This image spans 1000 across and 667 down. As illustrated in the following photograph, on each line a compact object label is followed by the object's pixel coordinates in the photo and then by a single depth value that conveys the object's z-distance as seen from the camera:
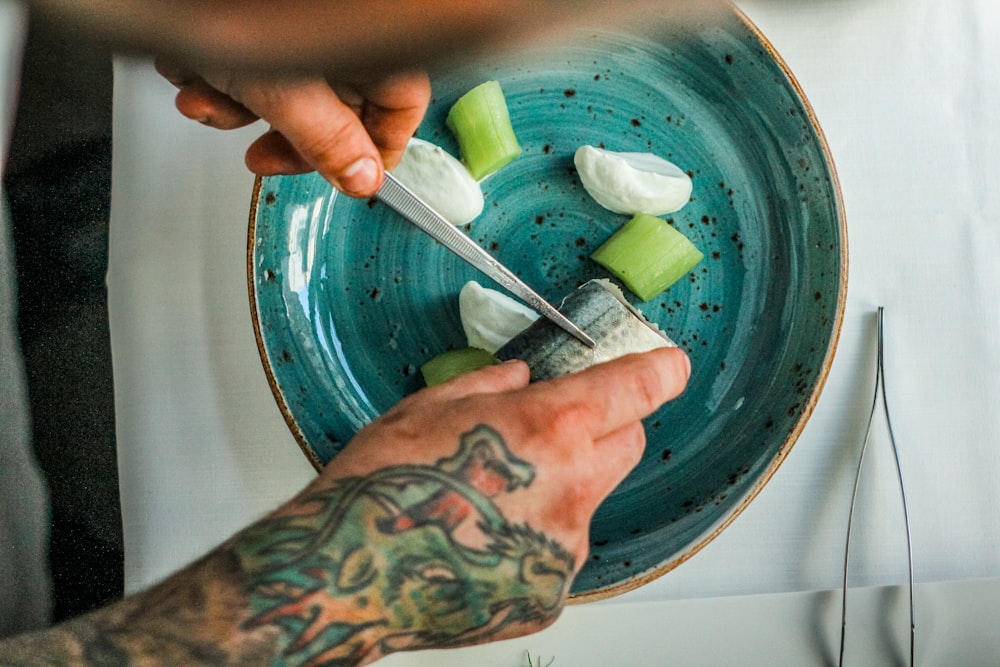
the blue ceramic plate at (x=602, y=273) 0.90
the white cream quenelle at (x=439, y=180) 0.93
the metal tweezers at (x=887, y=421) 0.99
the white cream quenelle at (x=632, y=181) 0.92
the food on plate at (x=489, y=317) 0.92
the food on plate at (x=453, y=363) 0.94
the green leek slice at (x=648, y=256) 0.92
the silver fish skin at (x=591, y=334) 0.89
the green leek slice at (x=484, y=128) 0.93
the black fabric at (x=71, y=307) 1.02
